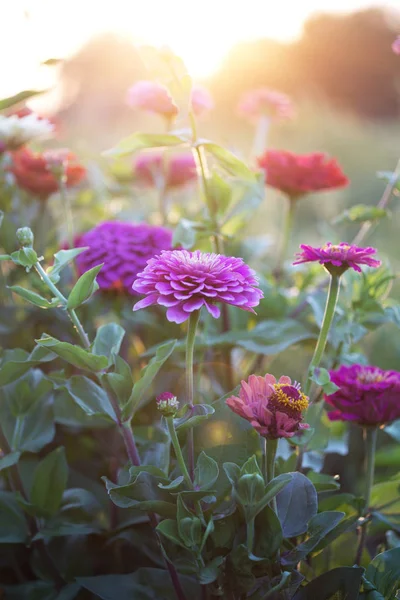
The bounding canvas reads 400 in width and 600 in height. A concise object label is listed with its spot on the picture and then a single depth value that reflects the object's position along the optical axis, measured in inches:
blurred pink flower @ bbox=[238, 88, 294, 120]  41.5
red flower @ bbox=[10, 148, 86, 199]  33.6
